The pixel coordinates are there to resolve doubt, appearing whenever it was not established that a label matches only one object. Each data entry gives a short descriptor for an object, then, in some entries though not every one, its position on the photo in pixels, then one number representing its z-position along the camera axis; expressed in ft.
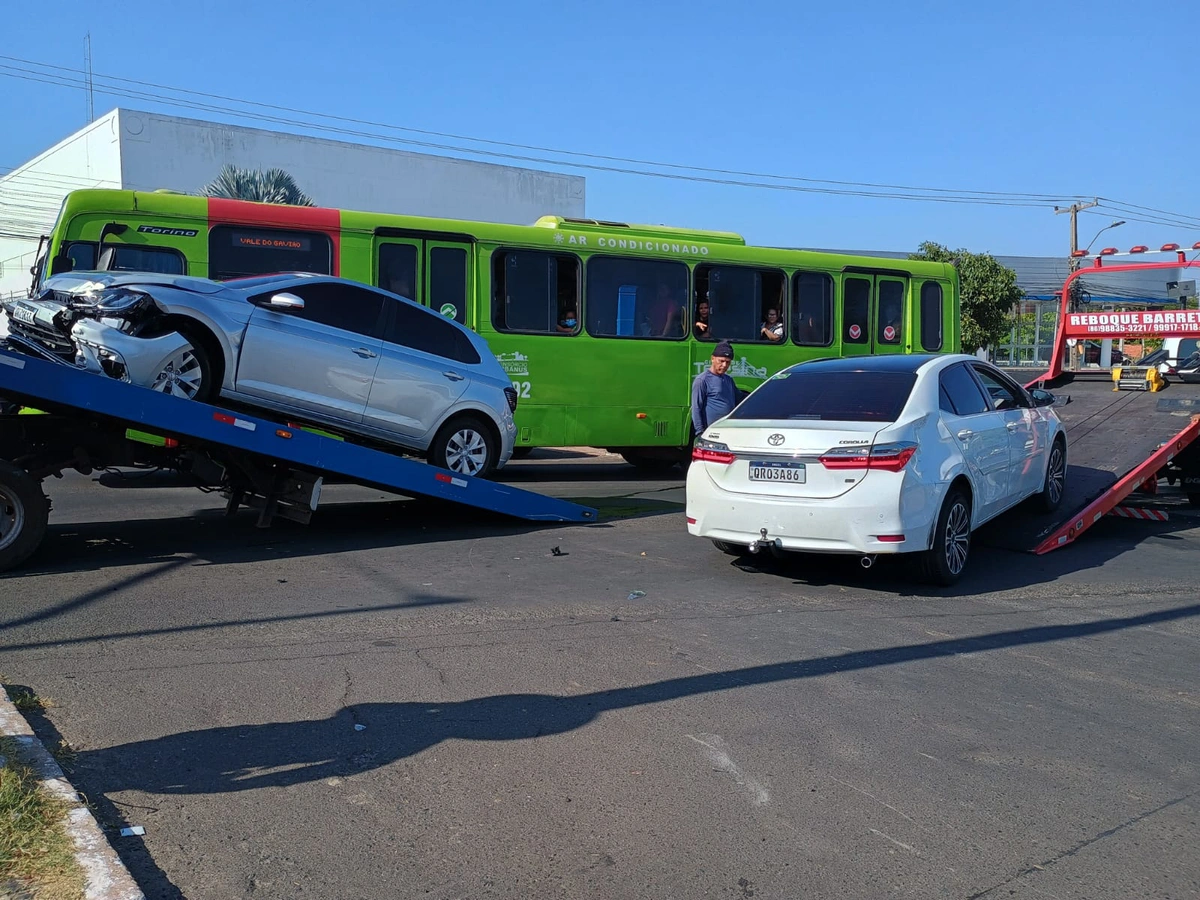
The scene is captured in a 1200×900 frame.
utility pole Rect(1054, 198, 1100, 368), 152.35
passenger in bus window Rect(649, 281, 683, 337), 51.39
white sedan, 23.89
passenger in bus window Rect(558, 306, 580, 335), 48.75
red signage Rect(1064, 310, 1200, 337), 42.63
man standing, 36.04
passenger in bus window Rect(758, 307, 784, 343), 54.60
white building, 133.39
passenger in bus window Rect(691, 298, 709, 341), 52.31
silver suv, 26.86
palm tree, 112.16
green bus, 40.42
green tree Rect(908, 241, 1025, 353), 114.32
